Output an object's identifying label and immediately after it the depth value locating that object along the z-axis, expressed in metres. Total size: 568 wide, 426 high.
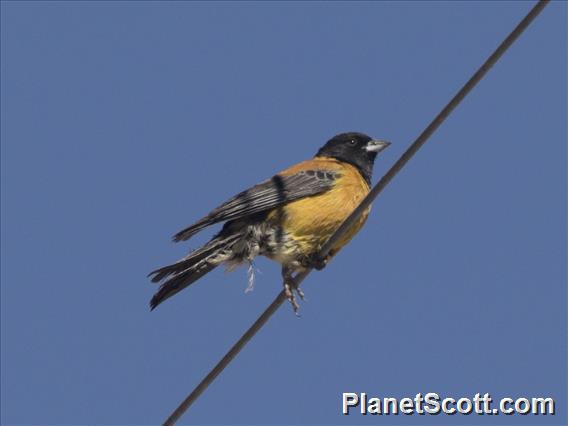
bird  13.34
